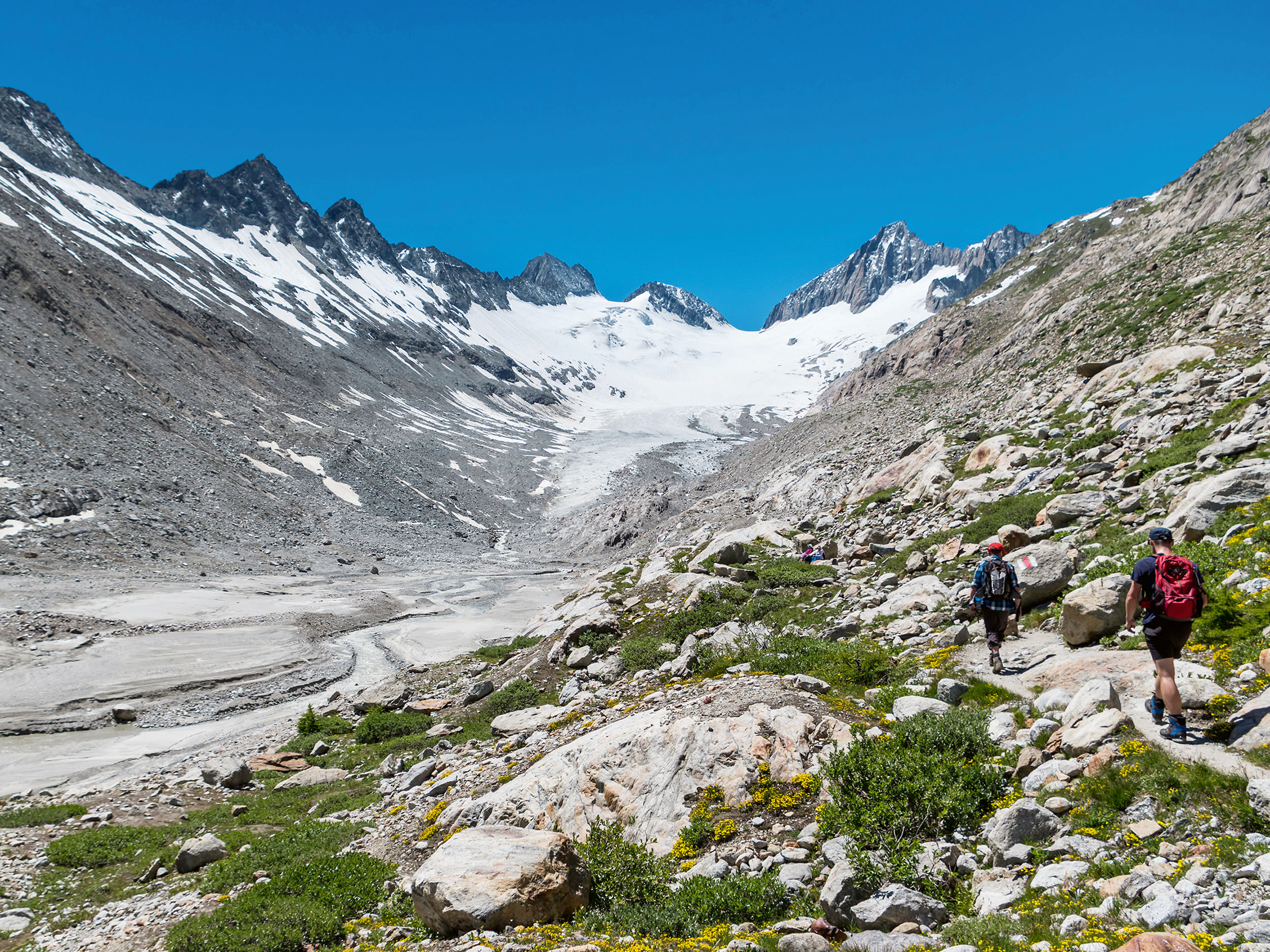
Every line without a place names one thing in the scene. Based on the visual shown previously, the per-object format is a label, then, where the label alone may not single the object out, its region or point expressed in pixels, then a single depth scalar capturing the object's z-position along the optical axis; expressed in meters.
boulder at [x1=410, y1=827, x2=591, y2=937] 7.41
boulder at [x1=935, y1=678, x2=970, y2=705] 9.80
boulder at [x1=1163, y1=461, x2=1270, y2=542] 11.47
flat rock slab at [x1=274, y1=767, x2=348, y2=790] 17.09
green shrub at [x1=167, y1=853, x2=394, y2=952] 8.42
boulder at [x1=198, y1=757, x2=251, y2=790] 17.78
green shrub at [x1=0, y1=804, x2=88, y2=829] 15.27
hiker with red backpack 7.15
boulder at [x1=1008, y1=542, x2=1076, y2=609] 12.73
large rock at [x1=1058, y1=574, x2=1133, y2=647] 10.16
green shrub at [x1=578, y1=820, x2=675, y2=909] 7.57
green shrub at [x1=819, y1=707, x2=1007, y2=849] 6.95
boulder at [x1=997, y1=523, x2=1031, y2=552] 15.40
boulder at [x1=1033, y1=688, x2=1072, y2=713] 8.37
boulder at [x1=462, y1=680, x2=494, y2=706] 20.59
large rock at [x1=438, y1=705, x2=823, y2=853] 9.22
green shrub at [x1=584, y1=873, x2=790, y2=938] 6.66
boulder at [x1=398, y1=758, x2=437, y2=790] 14.18
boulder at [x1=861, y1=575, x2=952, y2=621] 14.91
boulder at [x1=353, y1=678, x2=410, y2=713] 23.47
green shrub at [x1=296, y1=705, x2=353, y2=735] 21.72
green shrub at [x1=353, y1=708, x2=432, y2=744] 19.73
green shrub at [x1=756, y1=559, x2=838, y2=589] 20.73
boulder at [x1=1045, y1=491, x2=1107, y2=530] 15.49
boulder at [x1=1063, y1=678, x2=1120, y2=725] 7.54
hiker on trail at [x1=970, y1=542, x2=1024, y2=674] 11.10
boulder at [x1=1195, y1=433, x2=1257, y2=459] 13.45
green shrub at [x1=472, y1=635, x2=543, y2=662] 26.36
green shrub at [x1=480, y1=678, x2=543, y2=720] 18.23
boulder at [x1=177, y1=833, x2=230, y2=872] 11.73
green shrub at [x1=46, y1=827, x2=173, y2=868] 12.84
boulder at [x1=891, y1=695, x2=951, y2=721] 9.27
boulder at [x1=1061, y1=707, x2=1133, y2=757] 6.84
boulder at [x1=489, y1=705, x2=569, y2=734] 15.39
